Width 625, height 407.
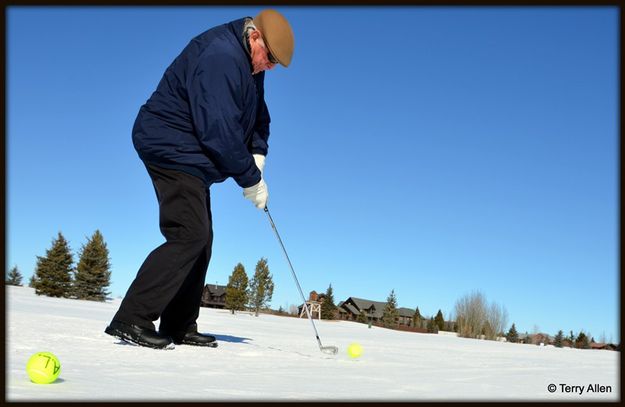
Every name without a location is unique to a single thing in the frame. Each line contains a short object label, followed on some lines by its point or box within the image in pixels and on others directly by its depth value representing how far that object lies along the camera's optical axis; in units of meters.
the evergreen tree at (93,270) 22.12
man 2.79
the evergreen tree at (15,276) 36.94
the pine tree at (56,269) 21.70
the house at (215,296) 46.28
